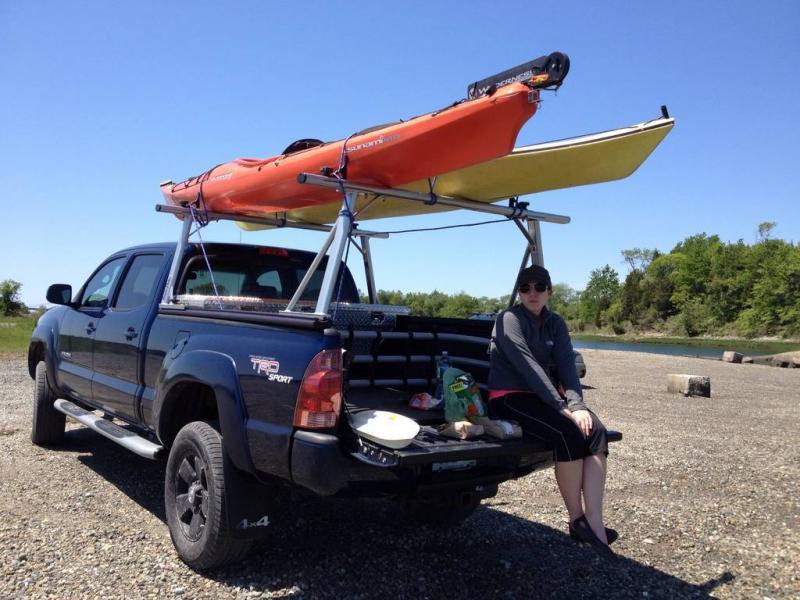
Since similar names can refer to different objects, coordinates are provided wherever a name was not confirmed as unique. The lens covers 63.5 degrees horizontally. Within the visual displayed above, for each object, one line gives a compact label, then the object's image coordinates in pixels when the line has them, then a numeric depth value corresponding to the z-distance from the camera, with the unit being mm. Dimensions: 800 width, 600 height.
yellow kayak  3697
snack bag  3762
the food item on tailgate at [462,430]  3421
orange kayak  3328
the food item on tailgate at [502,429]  3494
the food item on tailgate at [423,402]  4070
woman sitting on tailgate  3561
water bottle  4294
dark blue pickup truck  3088
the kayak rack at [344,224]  3492
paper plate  3023
